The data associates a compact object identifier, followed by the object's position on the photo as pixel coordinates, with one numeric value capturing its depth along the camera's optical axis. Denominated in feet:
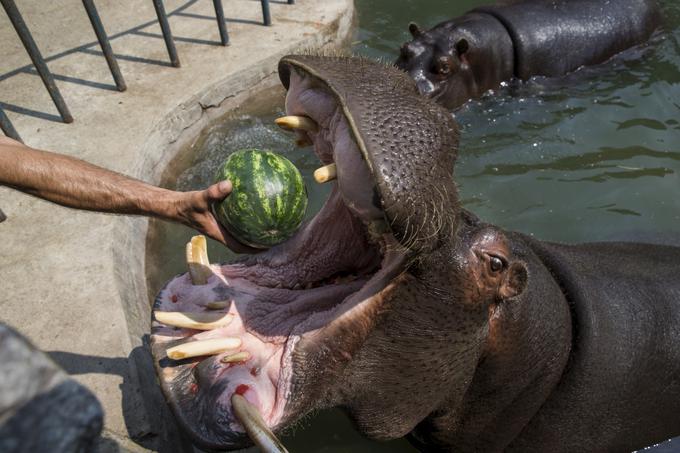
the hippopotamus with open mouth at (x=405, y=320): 5.28
